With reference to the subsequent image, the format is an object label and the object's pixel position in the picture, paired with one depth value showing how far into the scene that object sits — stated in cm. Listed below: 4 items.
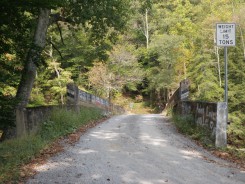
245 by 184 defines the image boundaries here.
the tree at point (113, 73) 3469
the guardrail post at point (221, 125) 761
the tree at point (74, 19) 981
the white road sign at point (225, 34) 784
